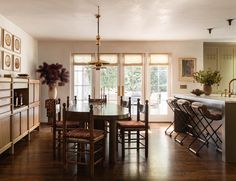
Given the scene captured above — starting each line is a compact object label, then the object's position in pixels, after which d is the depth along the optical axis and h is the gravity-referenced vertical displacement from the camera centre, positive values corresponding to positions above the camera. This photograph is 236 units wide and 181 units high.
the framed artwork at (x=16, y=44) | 5.50 +0.96
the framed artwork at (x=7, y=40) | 4.91 +0.95
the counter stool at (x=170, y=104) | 5.38 -0.39
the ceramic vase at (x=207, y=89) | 5.10 -0.04
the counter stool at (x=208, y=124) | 3.99 -0.68
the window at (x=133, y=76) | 7.72 +0.33
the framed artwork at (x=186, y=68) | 7.63 +0.58
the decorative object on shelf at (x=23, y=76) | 5.27 +0.22
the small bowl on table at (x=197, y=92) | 5.24 -0.11
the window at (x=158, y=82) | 7.72 +0.15
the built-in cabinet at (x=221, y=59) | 8.00 +0.90
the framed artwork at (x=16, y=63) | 5.50 +0.53
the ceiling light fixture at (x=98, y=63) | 4.39 +0.41
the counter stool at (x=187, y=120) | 4.61 -0.77
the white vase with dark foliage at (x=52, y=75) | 6.91 +0.32
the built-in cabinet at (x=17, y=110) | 3.87 -0.42
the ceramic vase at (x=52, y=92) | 7.04 -0.15
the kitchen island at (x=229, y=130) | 3.79 -0.65
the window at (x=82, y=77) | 7.70 +0.30
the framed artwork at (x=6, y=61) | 4.90 +0.52
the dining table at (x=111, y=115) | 3.26 -0.38
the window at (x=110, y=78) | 7.71 +0.27
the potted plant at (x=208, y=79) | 4.95 +0.16
